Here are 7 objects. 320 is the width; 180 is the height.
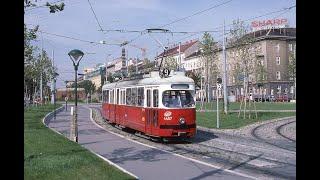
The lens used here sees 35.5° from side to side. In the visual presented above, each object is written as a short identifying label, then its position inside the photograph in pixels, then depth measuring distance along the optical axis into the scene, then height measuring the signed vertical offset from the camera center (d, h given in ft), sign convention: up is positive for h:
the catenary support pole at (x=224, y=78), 114.30 +4.32
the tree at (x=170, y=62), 201.46 +14.85
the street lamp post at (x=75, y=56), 61.77 +5.25
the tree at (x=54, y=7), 36.45 +6.72
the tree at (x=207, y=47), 144.15 +14.60
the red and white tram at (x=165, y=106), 66.18 -1.15
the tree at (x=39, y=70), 164.55 +10.94
